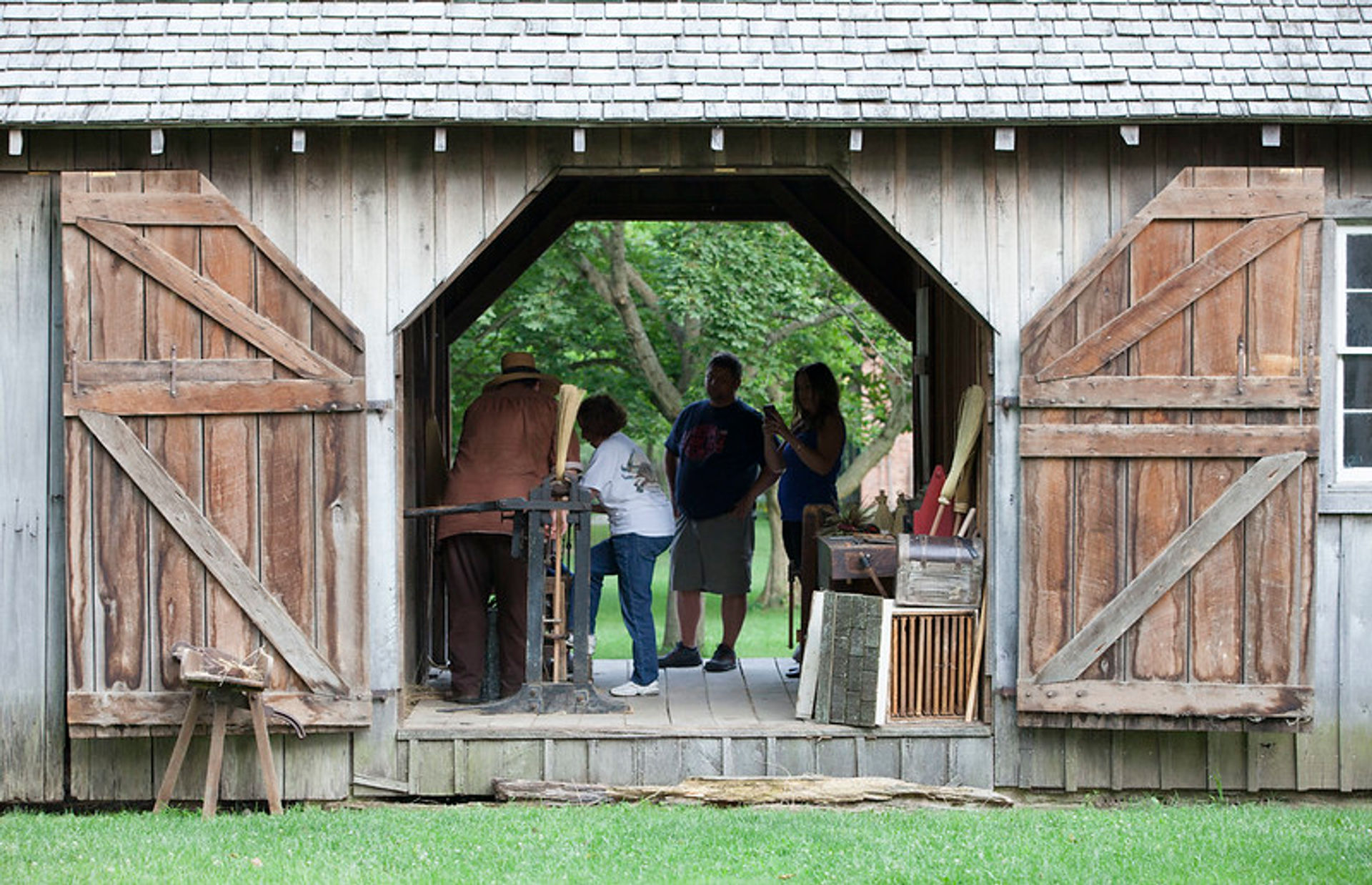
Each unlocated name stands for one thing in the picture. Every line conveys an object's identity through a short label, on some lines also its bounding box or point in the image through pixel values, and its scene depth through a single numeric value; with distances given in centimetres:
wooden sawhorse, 1524
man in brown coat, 1814
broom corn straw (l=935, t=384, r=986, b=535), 1695
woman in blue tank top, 2031
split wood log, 1598
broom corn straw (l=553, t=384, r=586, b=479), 1794
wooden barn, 1562
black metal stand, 1723
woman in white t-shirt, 1831
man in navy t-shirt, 2050
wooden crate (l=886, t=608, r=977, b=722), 1672
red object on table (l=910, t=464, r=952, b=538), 1769
